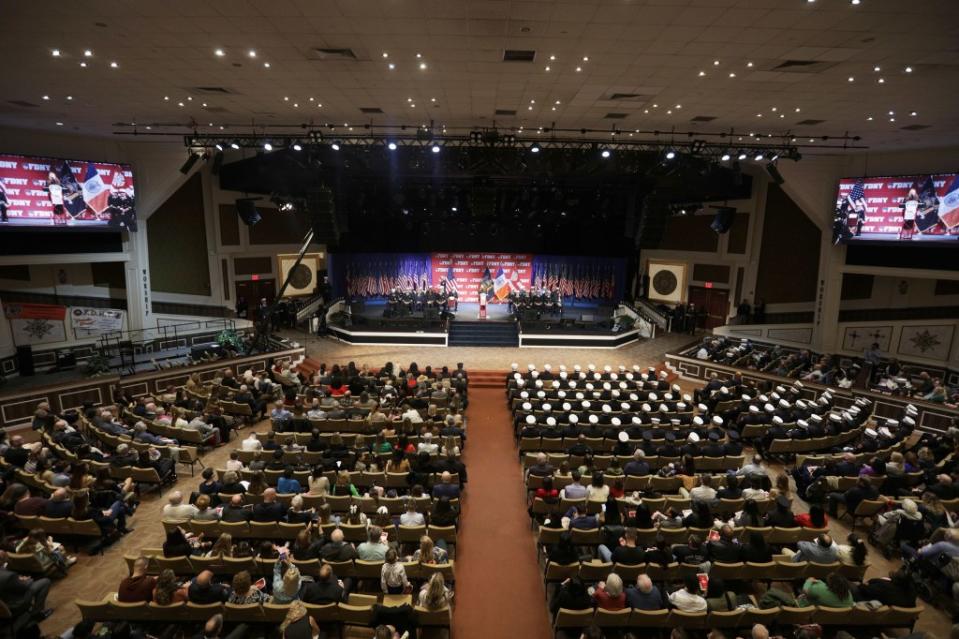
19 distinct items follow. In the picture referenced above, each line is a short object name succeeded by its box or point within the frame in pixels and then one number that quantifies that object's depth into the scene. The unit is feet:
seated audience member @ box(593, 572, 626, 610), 19.11
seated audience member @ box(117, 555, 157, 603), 18.98
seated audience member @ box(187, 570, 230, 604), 18.78
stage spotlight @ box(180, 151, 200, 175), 53.45
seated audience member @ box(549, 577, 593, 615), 19.17
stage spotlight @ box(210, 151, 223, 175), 61.22
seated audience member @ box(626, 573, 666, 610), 19.27
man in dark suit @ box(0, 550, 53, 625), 19.49
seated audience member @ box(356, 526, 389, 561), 21.84
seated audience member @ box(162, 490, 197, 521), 24.75
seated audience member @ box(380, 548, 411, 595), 20.15
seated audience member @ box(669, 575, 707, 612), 18.99
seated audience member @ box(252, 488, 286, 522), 24.53
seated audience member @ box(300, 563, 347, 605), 19.11
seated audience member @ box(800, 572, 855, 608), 19.35
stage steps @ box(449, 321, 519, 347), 72.69
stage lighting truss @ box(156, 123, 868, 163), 48.52
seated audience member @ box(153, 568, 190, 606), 18.63
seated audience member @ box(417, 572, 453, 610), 19.10
